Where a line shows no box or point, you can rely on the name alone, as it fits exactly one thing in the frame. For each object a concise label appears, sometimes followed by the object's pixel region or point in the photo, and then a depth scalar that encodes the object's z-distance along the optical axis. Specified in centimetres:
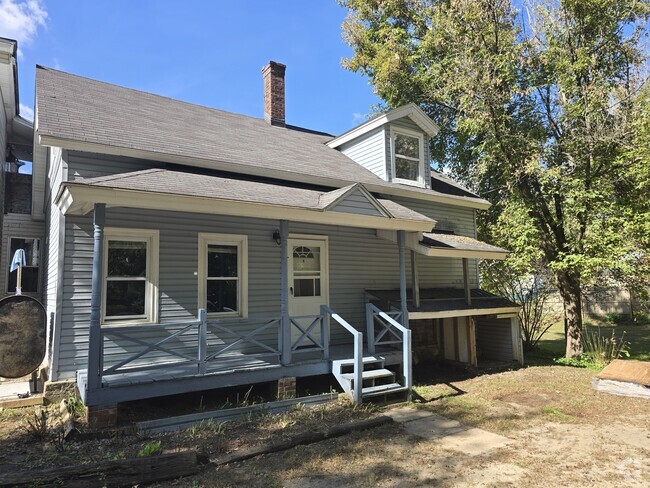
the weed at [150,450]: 476
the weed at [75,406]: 611
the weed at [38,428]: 526
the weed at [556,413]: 684
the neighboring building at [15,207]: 1093
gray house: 651
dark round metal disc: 690
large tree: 1109
